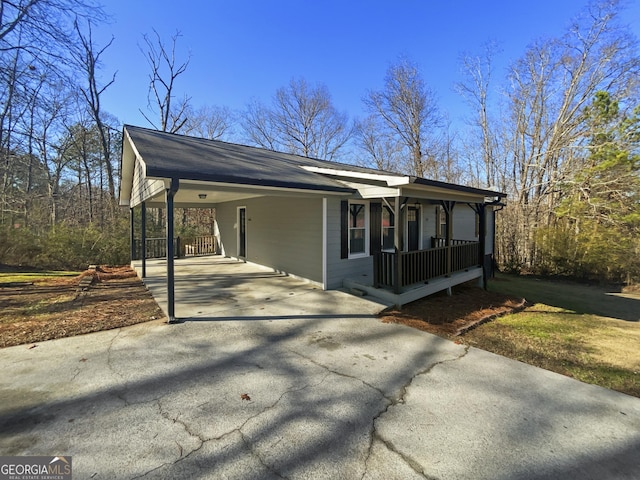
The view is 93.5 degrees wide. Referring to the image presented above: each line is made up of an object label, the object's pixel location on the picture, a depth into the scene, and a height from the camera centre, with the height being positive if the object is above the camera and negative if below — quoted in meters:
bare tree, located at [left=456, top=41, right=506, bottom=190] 17.36 +7.74
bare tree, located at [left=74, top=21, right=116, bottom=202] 16.95 +8.52
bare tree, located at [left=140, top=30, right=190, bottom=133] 19.05 +10.10
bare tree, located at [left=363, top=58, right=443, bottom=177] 20.11 +8.45
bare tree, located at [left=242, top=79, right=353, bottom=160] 24.39 +9.40
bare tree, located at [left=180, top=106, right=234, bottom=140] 21.92 +8.74
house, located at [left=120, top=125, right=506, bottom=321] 5.20 +0.70
